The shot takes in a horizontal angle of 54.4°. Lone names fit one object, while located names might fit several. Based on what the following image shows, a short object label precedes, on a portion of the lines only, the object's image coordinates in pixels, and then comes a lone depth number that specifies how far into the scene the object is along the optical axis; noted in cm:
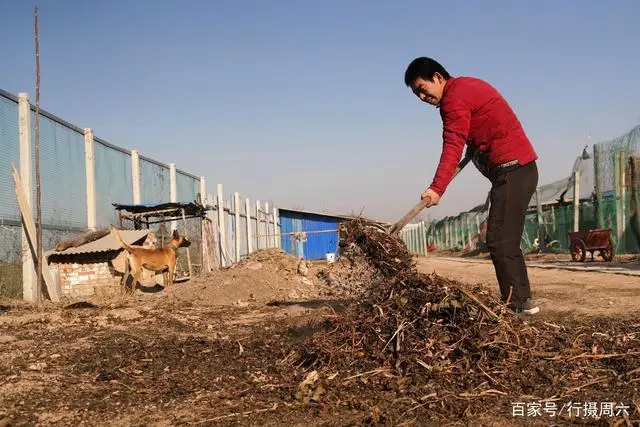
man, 431
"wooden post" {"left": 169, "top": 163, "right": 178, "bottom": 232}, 1719
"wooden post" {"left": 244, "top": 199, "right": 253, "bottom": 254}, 2294
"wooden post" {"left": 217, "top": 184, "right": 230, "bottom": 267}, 1819
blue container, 3630
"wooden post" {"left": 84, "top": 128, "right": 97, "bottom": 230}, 1087
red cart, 1523
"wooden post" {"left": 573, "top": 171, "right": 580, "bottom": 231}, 2006
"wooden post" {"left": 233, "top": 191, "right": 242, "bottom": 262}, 2021
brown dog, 1044
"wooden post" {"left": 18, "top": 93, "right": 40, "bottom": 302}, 831
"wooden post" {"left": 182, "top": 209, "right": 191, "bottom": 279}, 1357
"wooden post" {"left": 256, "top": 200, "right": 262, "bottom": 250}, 2572
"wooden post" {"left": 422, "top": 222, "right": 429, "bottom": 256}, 3747
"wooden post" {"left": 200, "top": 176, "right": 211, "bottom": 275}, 1602
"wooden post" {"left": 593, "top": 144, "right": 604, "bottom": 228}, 1778
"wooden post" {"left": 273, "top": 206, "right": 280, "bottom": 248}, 3049
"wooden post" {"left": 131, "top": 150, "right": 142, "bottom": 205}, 1405
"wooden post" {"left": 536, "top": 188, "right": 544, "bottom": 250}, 2246
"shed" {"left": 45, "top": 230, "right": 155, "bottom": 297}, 964
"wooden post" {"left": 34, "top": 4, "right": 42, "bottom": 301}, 770
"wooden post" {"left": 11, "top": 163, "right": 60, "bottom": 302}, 810
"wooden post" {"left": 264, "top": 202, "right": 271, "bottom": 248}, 2855
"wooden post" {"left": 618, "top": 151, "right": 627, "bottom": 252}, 1648
